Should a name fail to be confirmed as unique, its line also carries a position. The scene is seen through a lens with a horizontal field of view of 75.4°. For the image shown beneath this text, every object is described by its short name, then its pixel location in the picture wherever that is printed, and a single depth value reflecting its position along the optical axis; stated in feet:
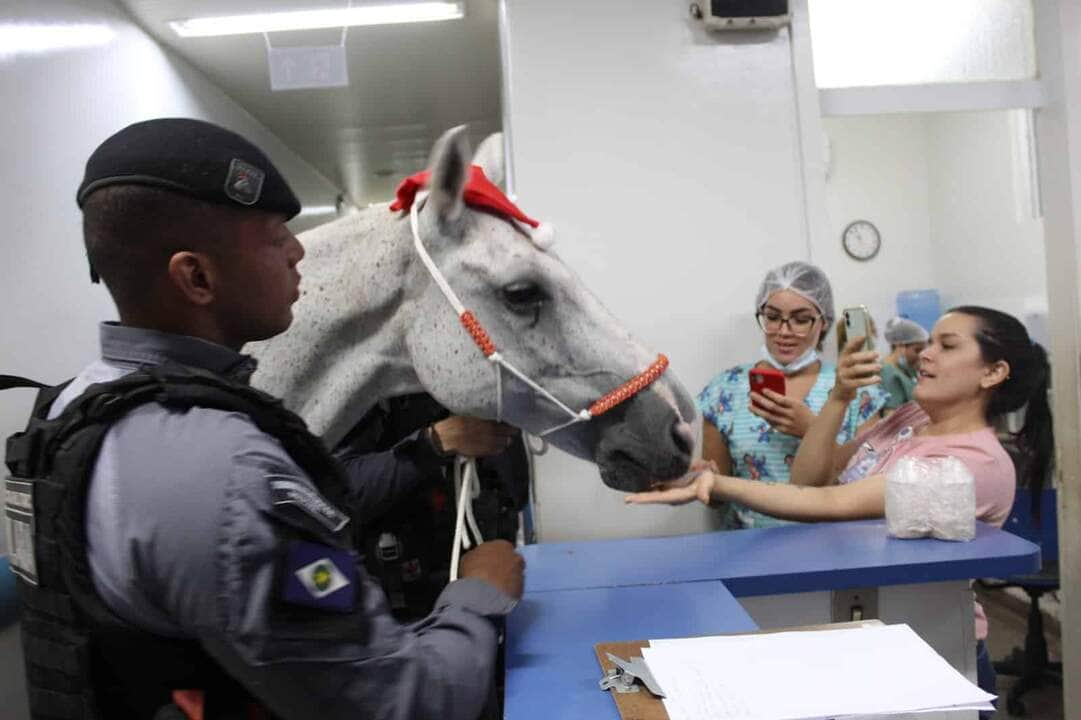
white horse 3.61
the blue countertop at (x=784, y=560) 3.81
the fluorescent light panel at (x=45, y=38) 4.90
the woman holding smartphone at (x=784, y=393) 5.92
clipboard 2.52
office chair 8.07
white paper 2.42
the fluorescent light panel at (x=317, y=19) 7.07
